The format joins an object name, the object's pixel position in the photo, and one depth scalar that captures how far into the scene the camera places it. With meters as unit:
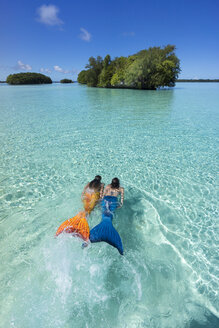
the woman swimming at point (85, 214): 3.40
